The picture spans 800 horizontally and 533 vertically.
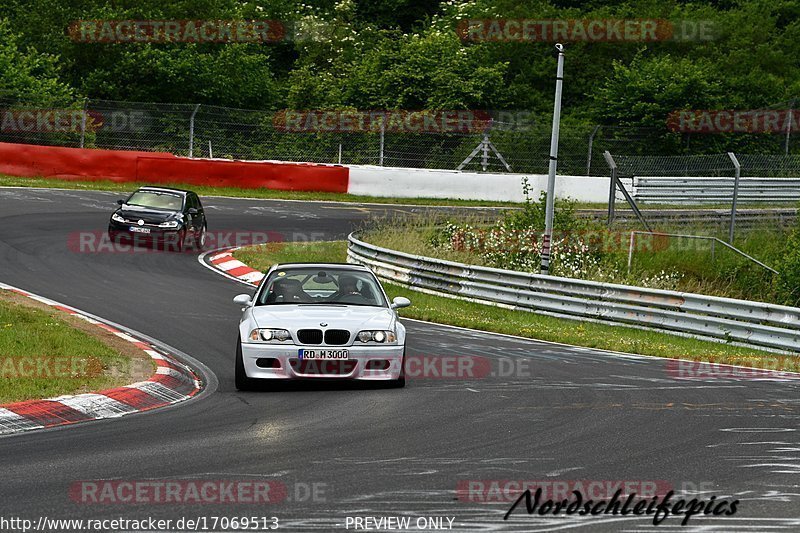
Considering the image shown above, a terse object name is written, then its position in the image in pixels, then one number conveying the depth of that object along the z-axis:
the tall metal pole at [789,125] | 39.59
